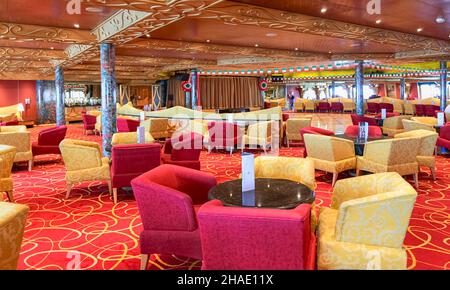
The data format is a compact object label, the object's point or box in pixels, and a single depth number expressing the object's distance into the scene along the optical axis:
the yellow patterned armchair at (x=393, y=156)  5.30
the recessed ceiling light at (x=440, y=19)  7.76
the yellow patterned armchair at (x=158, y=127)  11.80
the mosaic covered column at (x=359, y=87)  14.70
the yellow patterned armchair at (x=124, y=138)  7.11
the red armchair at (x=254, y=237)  2.10
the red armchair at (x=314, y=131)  6.73
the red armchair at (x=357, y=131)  7.18
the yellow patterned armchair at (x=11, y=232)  2.00
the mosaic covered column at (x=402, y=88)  26.89
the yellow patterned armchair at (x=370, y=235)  2.47
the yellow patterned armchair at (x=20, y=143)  7.34
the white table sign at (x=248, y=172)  3.16
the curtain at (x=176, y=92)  22.11
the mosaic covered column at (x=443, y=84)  16.08
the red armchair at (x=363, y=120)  10.62
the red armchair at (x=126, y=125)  11.20
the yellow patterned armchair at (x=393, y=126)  10.36
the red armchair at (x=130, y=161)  5.14
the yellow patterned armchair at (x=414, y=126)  7.96
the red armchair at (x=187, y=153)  5.95
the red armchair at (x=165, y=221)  2.88
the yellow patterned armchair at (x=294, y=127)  10.00
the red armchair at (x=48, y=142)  8.07
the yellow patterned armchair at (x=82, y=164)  5.41
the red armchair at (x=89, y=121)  15.08
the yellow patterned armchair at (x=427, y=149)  5.86
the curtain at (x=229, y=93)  23.30
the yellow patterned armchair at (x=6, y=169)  4.69
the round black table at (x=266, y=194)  2.92
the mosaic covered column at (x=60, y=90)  14.32
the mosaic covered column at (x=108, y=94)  8.15
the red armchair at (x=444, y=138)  7.48
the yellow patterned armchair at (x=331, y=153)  5.72
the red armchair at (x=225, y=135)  9.09
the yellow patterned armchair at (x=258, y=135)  9.24
